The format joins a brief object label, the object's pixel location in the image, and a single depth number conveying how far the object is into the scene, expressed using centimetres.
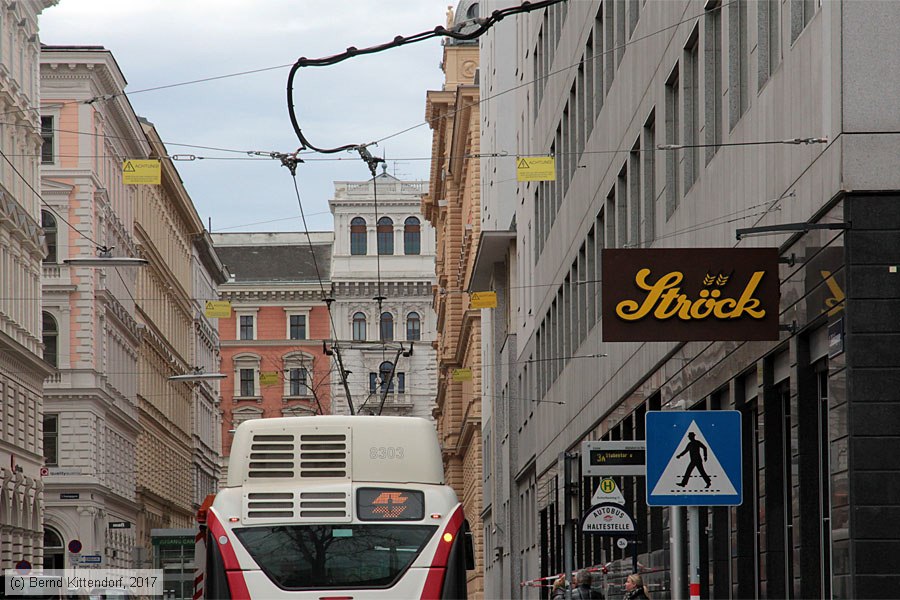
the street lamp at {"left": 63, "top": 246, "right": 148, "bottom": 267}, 4800
